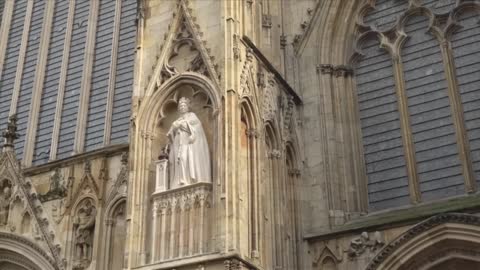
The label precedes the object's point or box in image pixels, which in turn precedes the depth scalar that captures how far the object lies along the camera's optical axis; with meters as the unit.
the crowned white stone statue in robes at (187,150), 10.98
